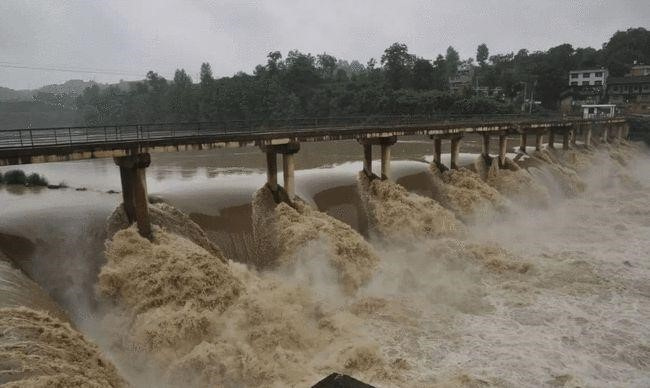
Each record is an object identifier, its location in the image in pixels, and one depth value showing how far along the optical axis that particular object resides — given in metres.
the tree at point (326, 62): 120.06
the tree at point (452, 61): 128.57
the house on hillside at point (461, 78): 108.53
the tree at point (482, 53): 171.43
